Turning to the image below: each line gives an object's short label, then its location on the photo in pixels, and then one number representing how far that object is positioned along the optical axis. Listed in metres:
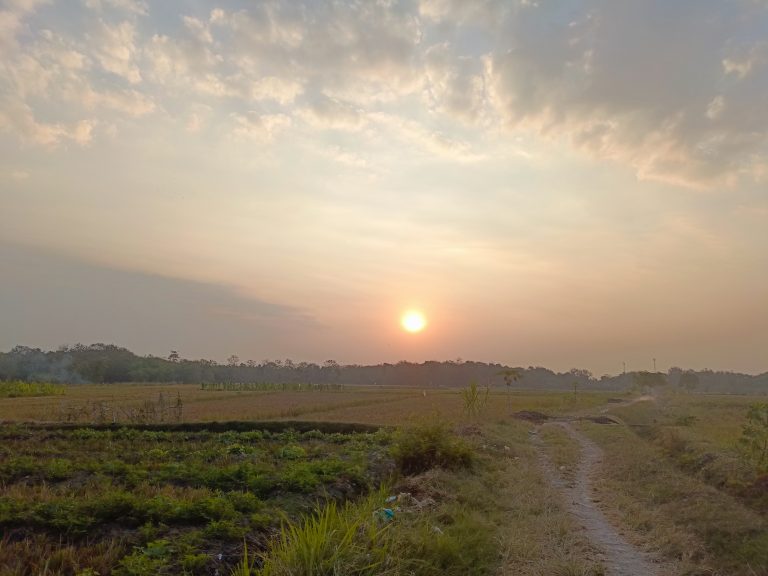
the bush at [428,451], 15.20
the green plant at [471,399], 37.88
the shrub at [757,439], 15.04
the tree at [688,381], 156.50
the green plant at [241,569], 5.75
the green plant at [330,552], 5.61
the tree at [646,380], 130.00
